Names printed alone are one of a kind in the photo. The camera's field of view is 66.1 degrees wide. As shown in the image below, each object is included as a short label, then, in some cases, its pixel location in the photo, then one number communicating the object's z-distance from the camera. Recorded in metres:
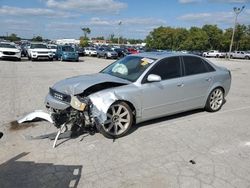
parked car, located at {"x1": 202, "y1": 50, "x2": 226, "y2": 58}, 39.30
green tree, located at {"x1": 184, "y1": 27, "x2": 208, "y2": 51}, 45.01
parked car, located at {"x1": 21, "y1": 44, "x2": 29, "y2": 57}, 21.08
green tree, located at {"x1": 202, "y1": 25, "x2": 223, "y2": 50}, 46.42
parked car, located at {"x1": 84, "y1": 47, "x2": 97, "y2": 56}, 28.94
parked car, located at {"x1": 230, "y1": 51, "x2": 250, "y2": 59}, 36.67
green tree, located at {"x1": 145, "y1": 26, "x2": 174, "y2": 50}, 47.91
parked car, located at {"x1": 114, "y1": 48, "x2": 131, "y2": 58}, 26.15
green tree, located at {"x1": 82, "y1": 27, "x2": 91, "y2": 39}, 79.78
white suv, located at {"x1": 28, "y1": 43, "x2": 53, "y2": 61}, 17.42
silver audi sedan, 3.43
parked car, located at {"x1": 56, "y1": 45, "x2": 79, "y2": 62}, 18.51
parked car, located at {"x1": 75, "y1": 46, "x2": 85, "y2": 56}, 27.27
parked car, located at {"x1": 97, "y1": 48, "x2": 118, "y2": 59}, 24.53
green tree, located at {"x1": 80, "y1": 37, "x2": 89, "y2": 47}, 61.74
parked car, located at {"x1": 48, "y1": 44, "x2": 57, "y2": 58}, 19.84
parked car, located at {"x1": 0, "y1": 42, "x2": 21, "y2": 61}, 16.53
